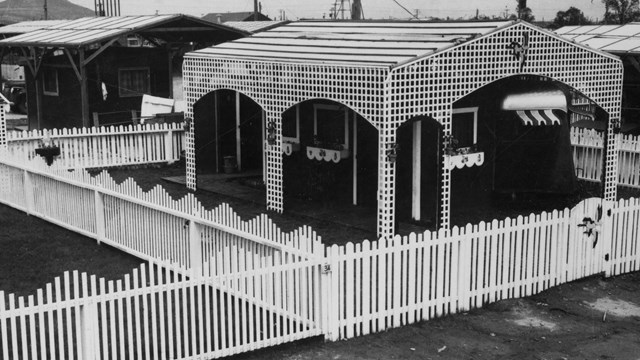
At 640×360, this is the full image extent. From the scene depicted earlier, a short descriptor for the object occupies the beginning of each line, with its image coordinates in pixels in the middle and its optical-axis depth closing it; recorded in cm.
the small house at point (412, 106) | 1417
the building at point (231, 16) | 7718
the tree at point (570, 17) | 5750
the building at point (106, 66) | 2689
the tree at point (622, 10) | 5409
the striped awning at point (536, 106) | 1672
